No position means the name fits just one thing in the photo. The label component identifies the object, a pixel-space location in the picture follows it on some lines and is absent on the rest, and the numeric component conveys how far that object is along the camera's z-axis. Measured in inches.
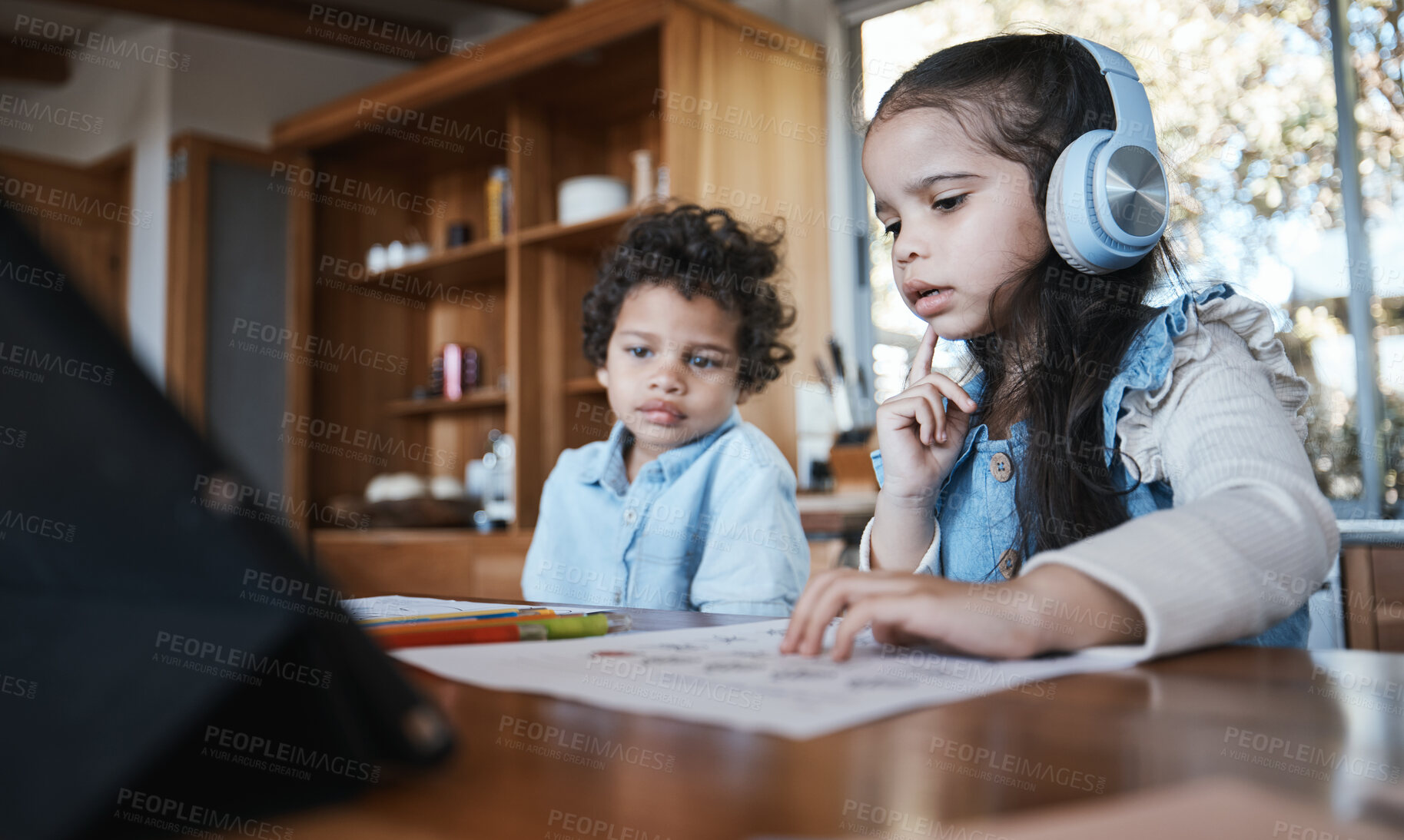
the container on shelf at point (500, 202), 132.8
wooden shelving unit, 110.3
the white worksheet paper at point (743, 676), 15.7
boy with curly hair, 56.2
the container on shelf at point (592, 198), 119.0
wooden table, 10.6
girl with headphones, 21.6
